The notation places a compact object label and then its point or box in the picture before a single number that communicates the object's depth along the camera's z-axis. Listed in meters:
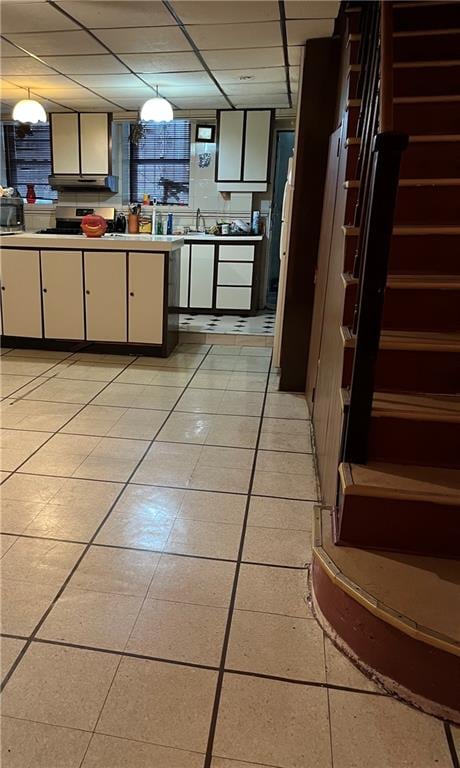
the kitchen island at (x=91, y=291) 4.39
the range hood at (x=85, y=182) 6.55
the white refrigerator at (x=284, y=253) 3.53
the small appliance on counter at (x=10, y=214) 5.31
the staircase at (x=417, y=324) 1.59
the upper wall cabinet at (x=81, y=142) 6.43
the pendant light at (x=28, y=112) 4.72
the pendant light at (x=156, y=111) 4.59
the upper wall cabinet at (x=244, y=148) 6.00
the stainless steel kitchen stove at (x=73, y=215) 6.98
